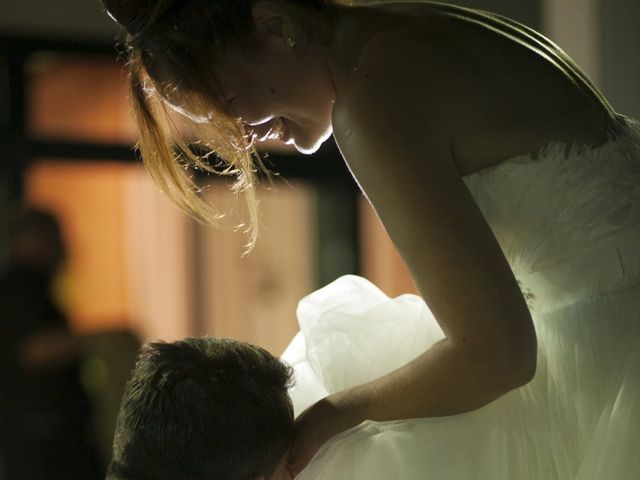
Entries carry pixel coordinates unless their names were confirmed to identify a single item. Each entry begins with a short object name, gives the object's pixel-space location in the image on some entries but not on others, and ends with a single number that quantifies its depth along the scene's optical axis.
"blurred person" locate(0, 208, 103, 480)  4.99
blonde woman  1.66
